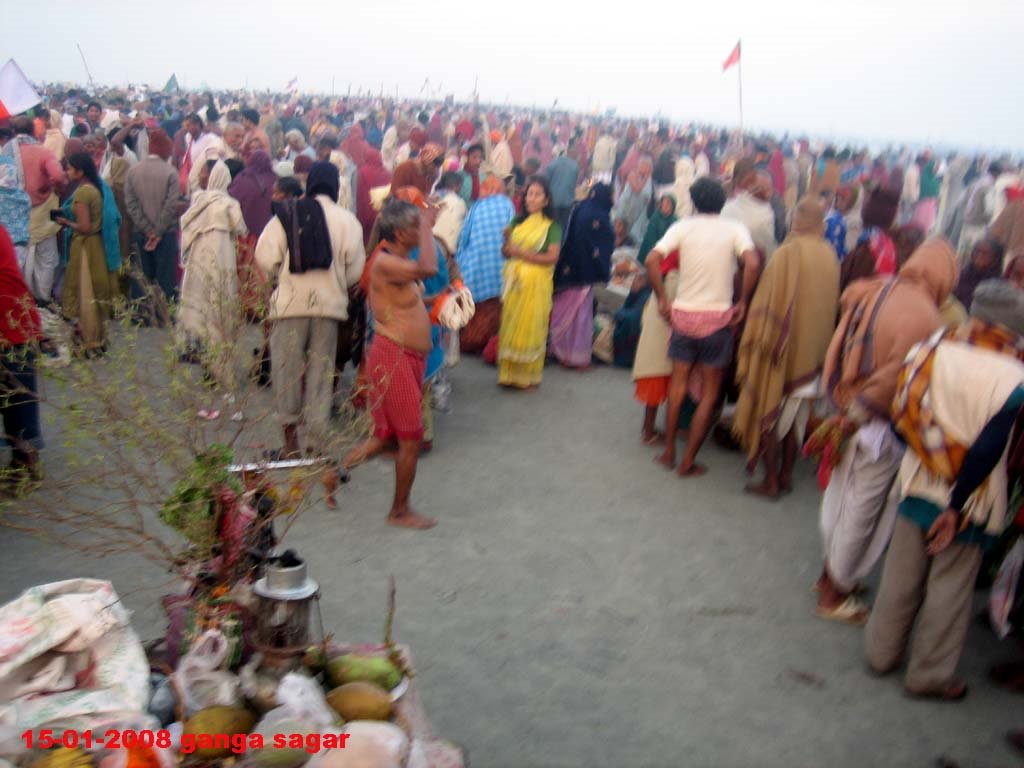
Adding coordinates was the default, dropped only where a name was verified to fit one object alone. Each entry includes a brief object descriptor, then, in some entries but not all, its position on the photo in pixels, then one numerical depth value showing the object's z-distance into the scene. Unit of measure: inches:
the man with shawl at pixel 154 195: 300.5
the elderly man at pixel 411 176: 214.1
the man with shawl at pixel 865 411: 147.2
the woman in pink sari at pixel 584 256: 281.9
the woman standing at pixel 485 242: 274.1
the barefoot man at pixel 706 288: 204.5
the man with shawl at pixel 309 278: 195.6
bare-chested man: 174.9
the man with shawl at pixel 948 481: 125.6
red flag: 508.7
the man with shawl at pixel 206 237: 243.8
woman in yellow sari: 261.7
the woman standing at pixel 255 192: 285.1
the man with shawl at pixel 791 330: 194.1
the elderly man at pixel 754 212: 239.0
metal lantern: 95.1
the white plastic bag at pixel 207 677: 89.4
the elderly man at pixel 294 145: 443.8
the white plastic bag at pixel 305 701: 86.8
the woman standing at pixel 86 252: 265.6
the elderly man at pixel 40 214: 283.6
